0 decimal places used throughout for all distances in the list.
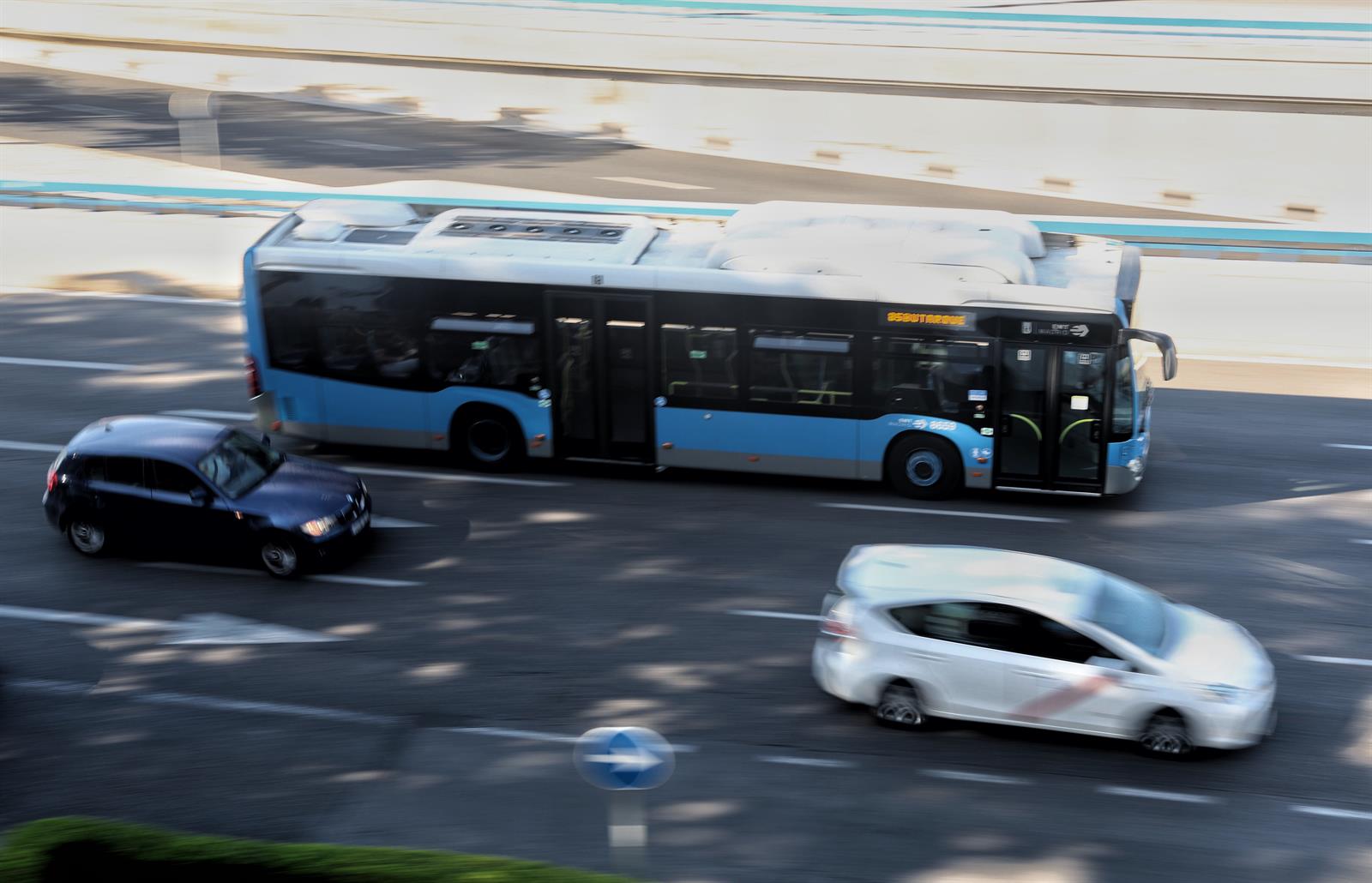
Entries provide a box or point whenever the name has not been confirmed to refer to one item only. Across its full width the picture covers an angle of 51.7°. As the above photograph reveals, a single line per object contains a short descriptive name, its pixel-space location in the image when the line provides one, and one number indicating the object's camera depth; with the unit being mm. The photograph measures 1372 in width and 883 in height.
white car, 11523
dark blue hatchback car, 15211
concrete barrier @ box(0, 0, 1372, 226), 35938
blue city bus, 16625
